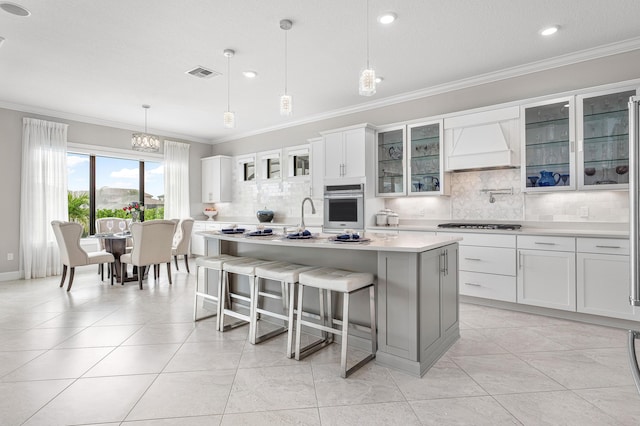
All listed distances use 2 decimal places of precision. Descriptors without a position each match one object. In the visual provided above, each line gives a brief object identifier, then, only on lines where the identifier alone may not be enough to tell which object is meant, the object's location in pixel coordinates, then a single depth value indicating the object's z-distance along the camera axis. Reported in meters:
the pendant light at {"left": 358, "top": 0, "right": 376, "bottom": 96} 2.58
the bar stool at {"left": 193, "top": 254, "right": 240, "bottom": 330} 3.20
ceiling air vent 4.07
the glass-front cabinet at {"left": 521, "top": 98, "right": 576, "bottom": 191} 3.59
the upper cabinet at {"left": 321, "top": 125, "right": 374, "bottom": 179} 4.95
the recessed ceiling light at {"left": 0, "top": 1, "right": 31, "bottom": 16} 2.77
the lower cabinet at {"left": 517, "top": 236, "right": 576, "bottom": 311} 3.35
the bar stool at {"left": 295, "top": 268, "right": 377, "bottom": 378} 2.29
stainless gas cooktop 3.90
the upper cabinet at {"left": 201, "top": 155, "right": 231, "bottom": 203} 7.59
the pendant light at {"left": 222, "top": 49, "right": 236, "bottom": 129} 3.60
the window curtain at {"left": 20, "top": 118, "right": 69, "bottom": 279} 5.45
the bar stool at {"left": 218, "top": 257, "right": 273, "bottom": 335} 2.92
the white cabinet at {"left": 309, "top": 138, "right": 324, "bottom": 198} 5.61
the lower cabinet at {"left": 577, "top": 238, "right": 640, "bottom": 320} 3.09
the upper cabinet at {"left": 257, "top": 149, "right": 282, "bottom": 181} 6.73
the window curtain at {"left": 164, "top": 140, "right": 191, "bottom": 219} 7.31
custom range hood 3.90
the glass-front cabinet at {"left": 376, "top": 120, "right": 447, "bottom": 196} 4.49
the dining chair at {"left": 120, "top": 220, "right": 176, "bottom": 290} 4.78
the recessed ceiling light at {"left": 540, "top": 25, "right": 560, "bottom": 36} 3.17
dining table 5.07
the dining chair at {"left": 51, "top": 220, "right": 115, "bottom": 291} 4.69
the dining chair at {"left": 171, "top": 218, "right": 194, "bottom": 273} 5.86
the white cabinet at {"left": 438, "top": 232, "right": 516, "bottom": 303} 3.68
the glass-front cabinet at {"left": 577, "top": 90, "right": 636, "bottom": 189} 3.32
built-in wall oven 4.96
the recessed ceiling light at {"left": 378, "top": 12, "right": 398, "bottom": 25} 2.94
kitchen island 2.32
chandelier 4.86
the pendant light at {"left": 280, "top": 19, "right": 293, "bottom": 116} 3.03
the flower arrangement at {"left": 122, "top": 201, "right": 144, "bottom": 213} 5.54
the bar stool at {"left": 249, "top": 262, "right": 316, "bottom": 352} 2.61
